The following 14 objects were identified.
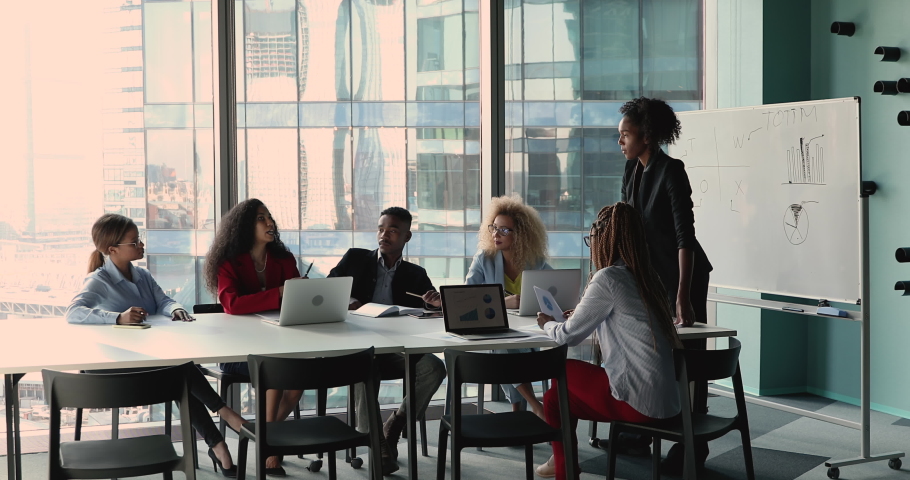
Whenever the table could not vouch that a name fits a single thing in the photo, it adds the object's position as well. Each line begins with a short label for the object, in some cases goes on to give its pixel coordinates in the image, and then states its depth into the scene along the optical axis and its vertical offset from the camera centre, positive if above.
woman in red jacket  3.75 -0.31
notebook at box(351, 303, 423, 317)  3.80 -0.51
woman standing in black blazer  3.56 -0.04
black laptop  3.31 -0.46
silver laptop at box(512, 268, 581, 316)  3.76 -0.40
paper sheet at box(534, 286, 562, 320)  3.41 -0.43
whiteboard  4.21 +0.02
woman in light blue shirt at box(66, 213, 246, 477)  3.56 -0.43
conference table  2.77 -0.52
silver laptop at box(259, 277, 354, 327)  3.42 -0.42
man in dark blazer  4.27 -0.36
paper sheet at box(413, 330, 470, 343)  3.17 -0.53
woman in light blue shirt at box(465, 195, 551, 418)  4.27 -0.27
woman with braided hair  2.97 -0.49
